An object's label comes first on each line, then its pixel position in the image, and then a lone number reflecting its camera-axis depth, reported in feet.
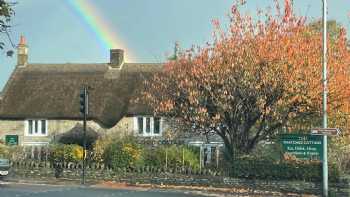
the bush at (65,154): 118.21
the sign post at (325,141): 81.51
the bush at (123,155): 110.93
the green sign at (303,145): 89.30
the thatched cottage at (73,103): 157.07
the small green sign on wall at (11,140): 126.71
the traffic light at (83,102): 103.11
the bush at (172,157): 109.40
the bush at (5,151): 126.03
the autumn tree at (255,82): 91.66
